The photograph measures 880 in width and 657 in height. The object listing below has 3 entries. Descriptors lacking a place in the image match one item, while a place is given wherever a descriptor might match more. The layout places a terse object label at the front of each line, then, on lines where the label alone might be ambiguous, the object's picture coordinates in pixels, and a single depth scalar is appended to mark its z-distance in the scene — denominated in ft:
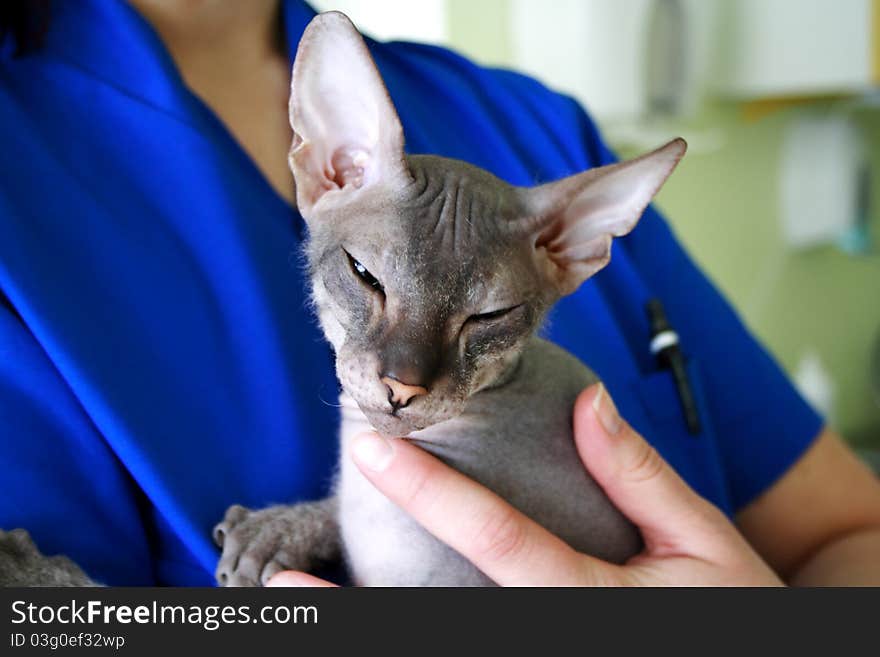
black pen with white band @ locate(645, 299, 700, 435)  2.76
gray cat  1.46
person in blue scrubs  2.08
